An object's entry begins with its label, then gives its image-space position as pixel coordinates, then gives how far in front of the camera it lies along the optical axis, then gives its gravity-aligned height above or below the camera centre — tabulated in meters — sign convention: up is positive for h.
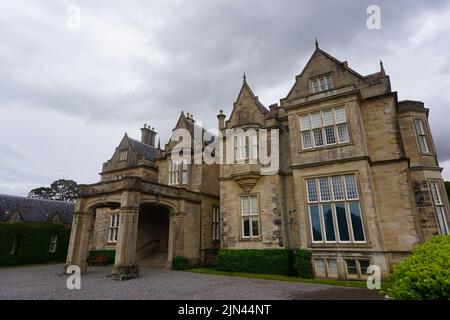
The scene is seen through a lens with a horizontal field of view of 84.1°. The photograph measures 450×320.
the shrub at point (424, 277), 5.25 -0.92
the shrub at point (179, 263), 17.57 -1.78
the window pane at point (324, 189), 15.00 +2.67
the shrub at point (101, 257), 22.39 -1.67
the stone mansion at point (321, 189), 13.86 +2.88
